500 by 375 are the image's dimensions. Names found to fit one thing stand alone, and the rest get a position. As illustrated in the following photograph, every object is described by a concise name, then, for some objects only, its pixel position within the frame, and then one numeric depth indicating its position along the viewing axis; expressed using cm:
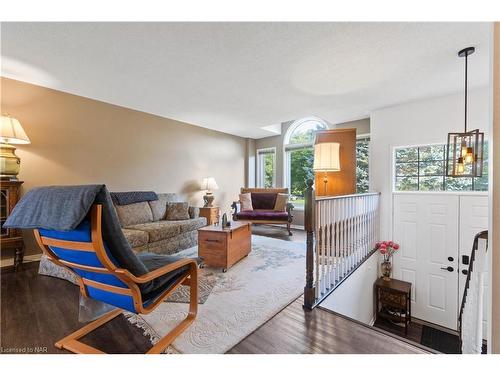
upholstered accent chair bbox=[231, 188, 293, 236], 462
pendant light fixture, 207
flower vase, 360
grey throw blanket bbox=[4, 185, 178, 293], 105
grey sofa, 274
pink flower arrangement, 357
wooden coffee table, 271
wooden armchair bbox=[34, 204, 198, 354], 109
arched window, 564
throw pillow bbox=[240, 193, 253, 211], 507
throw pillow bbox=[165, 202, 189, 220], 391
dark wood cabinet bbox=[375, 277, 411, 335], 329
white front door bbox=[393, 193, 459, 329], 323
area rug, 153
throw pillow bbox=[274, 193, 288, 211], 505
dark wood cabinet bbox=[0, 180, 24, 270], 262
